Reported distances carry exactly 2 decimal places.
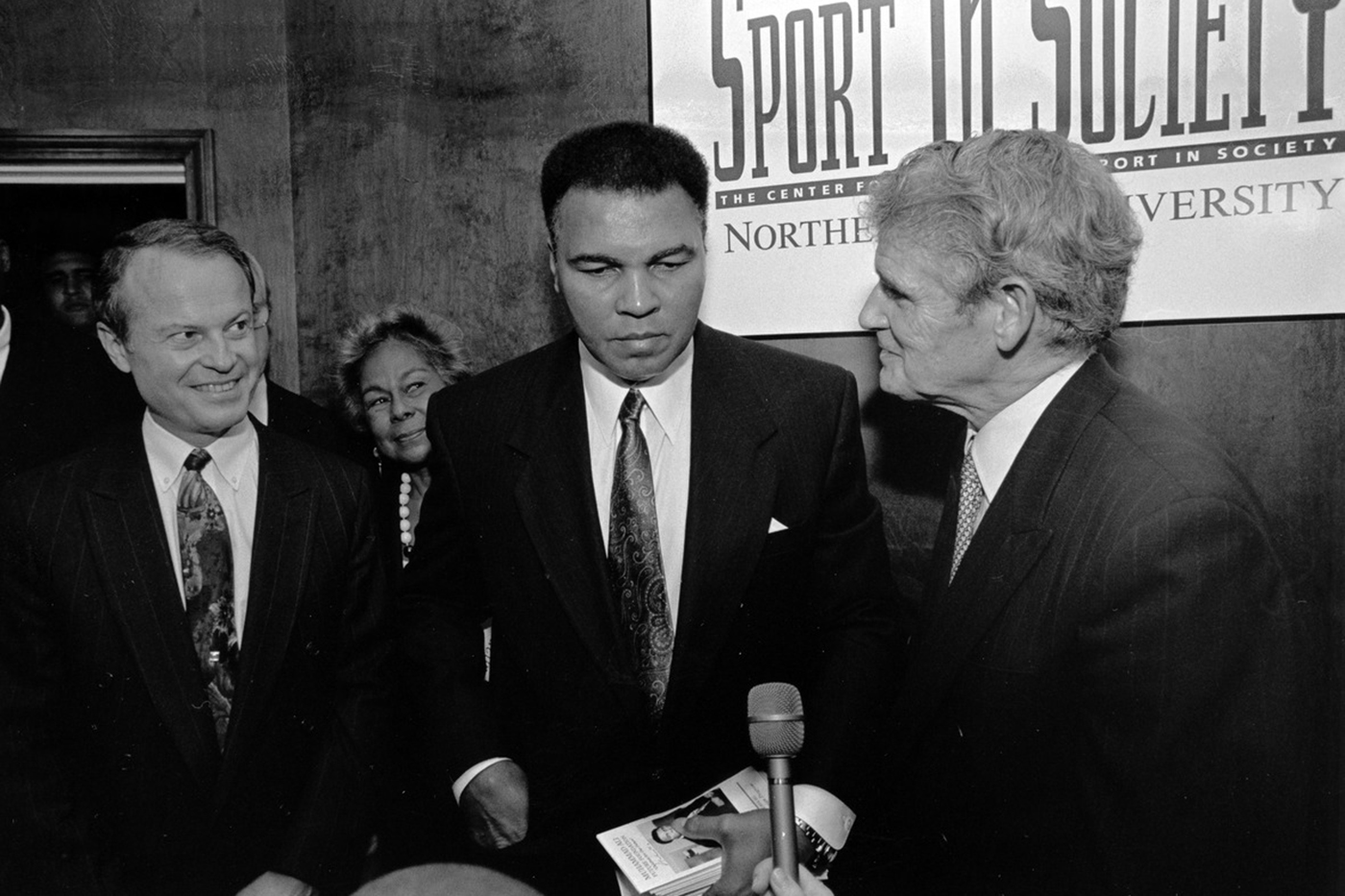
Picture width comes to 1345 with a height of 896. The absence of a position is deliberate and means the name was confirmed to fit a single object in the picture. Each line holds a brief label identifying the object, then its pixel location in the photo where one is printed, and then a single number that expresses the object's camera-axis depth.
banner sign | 2.03
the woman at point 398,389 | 2.68
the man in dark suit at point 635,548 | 2.04
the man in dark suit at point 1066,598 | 1.41
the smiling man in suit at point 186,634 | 1.87
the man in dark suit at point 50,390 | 2.37
